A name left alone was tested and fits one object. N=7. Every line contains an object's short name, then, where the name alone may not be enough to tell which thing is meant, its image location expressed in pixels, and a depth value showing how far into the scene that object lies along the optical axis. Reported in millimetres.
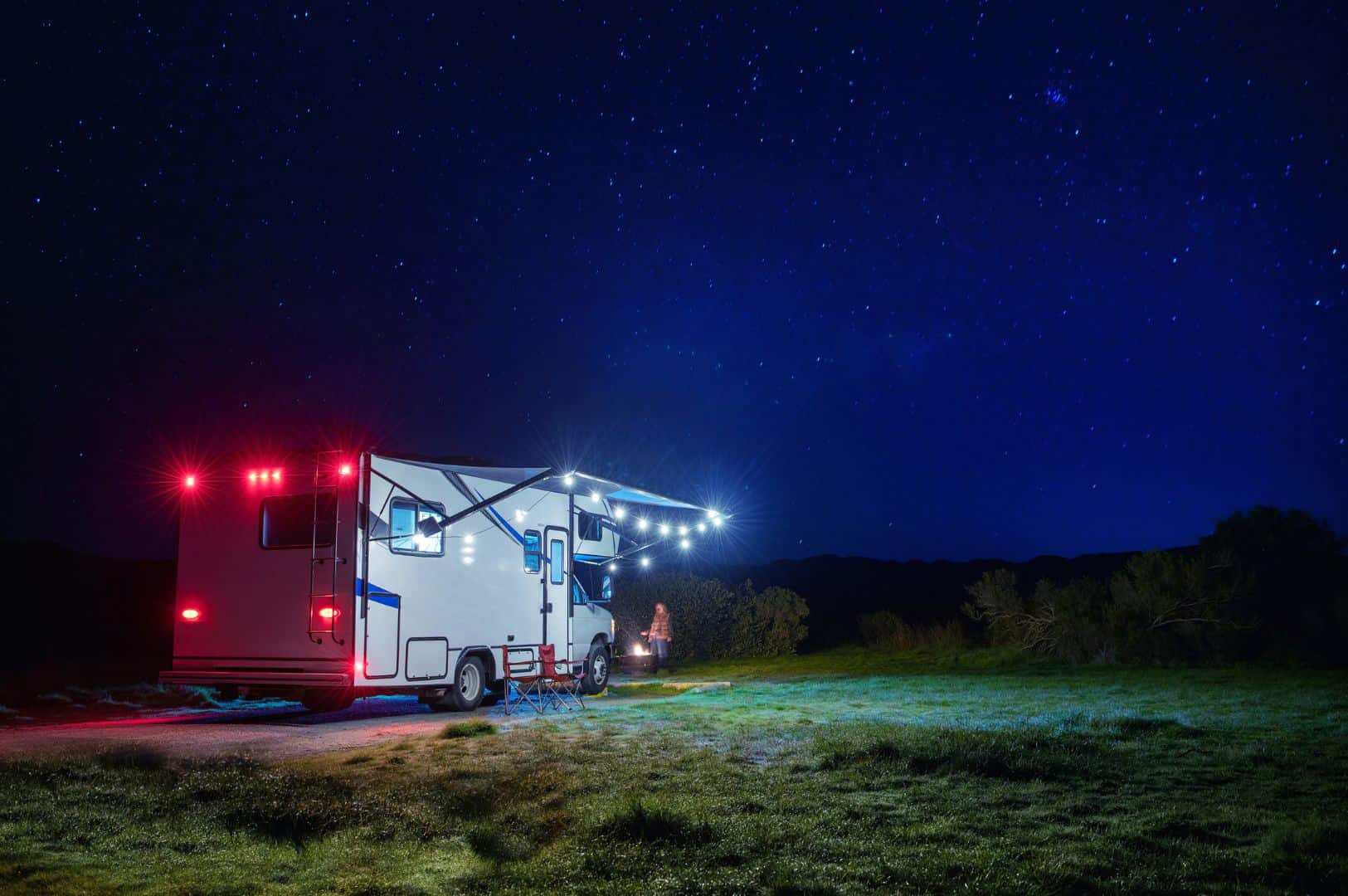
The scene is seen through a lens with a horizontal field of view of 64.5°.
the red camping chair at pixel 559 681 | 12930
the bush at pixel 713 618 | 23969
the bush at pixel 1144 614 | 18672
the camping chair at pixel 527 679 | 12688
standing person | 21234
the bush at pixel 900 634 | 22812
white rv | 10969
